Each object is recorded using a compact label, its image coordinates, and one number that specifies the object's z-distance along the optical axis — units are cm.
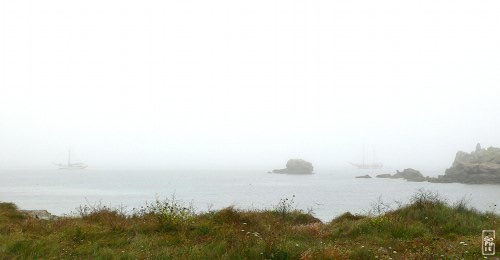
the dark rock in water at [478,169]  12738
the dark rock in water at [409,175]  15727
